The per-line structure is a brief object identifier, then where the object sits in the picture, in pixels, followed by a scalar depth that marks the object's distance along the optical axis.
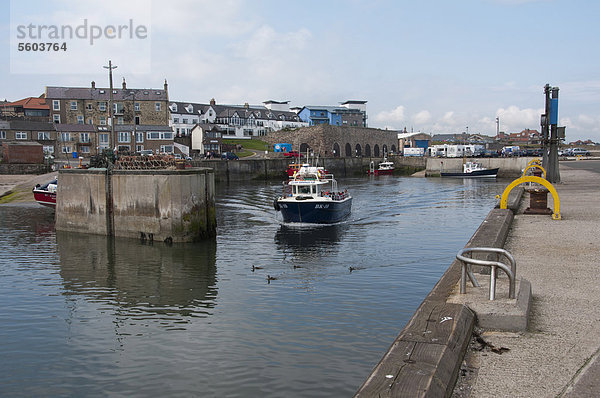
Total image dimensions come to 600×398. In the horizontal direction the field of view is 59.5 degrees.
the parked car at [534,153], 84.47
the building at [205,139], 91.31
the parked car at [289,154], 85.74
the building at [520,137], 180.88
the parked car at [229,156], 78.44
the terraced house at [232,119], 105.31
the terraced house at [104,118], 79.31
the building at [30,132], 74.06
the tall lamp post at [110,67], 37.97
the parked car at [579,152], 102.81
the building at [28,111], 86.76
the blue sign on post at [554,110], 31.53
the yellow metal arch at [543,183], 16.88
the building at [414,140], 131.50
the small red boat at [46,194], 35.12
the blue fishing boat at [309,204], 29.48
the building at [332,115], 130.25
